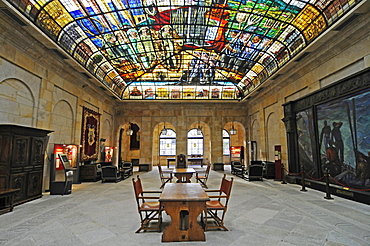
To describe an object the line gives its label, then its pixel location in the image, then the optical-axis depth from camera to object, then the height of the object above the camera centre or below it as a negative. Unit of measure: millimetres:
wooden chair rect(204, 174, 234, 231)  4207 -1286
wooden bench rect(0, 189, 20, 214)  5363 -1481
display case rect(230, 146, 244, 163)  18969 -627
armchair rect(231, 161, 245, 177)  12733 -1508
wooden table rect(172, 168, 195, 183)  8391 -1188
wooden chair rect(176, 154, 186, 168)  15762 -1231
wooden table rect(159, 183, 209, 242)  3646 -1257
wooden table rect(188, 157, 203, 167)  20841 -1539
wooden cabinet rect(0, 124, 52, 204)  5934 -468
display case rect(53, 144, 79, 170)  8563 -344
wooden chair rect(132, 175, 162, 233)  4125 -1324
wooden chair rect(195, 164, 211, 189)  9227 -1791
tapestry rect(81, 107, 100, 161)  11936 +623
